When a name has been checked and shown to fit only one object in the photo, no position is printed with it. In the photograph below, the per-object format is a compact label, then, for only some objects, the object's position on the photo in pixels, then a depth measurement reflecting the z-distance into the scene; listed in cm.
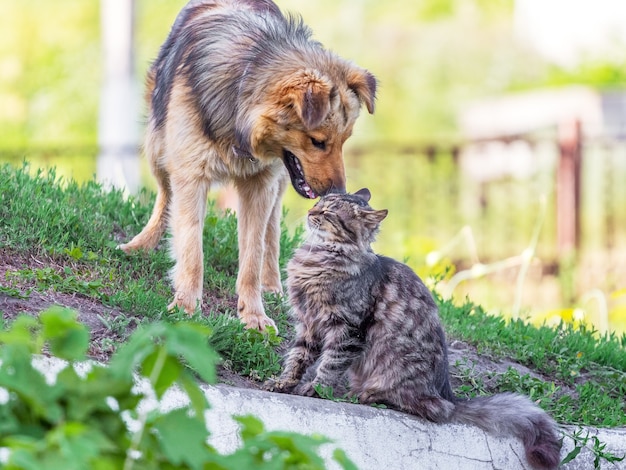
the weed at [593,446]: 927
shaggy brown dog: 1021
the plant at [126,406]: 447
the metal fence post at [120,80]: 2862
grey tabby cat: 905
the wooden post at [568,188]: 2364
